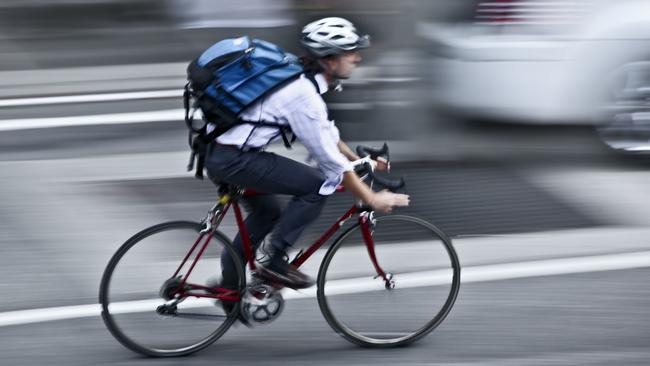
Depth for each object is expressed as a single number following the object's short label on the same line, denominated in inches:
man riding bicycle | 329.4
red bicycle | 355.6
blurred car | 552.1
